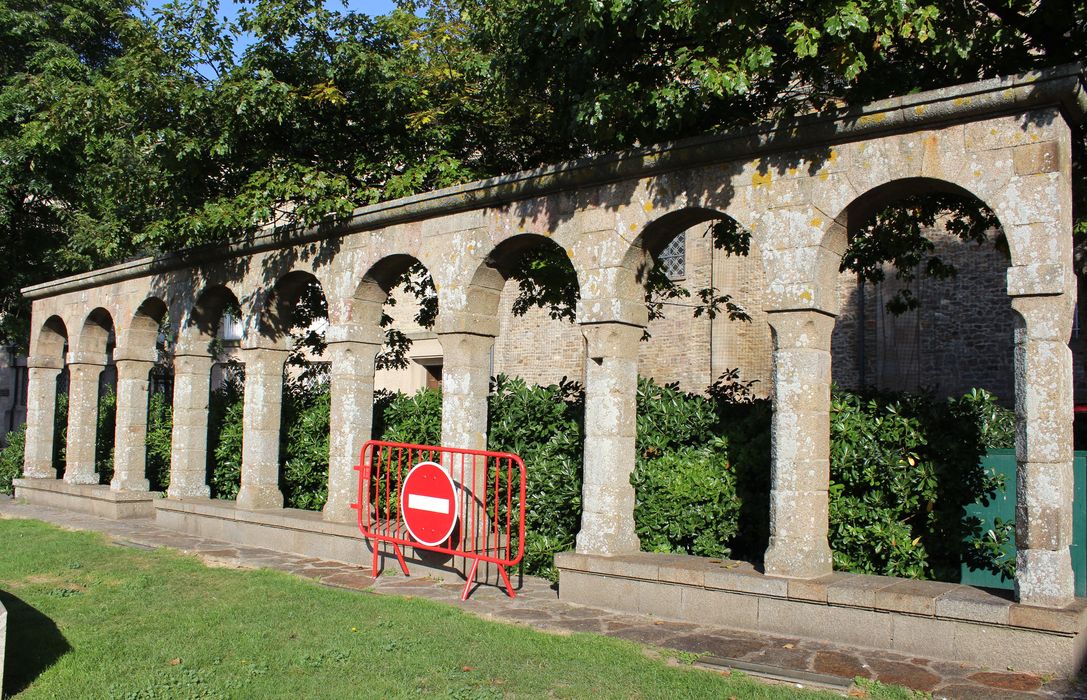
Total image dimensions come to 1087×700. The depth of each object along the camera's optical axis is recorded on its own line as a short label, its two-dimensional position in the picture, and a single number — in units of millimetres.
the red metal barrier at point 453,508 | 7789
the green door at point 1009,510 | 7074
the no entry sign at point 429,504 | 7829
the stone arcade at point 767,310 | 5645
